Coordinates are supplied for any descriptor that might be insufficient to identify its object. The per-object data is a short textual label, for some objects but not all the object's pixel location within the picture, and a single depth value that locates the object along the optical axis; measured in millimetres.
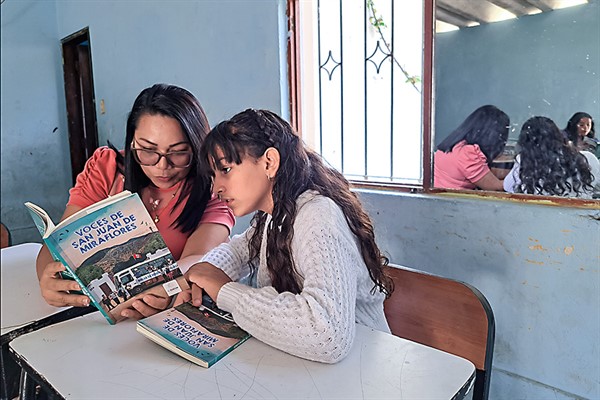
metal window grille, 1603
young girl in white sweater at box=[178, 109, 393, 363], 705
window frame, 1267
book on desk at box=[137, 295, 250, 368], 715
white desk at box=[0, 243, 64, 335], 995
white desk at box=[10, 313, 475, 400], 619
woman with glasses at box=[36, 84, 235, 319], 1187
